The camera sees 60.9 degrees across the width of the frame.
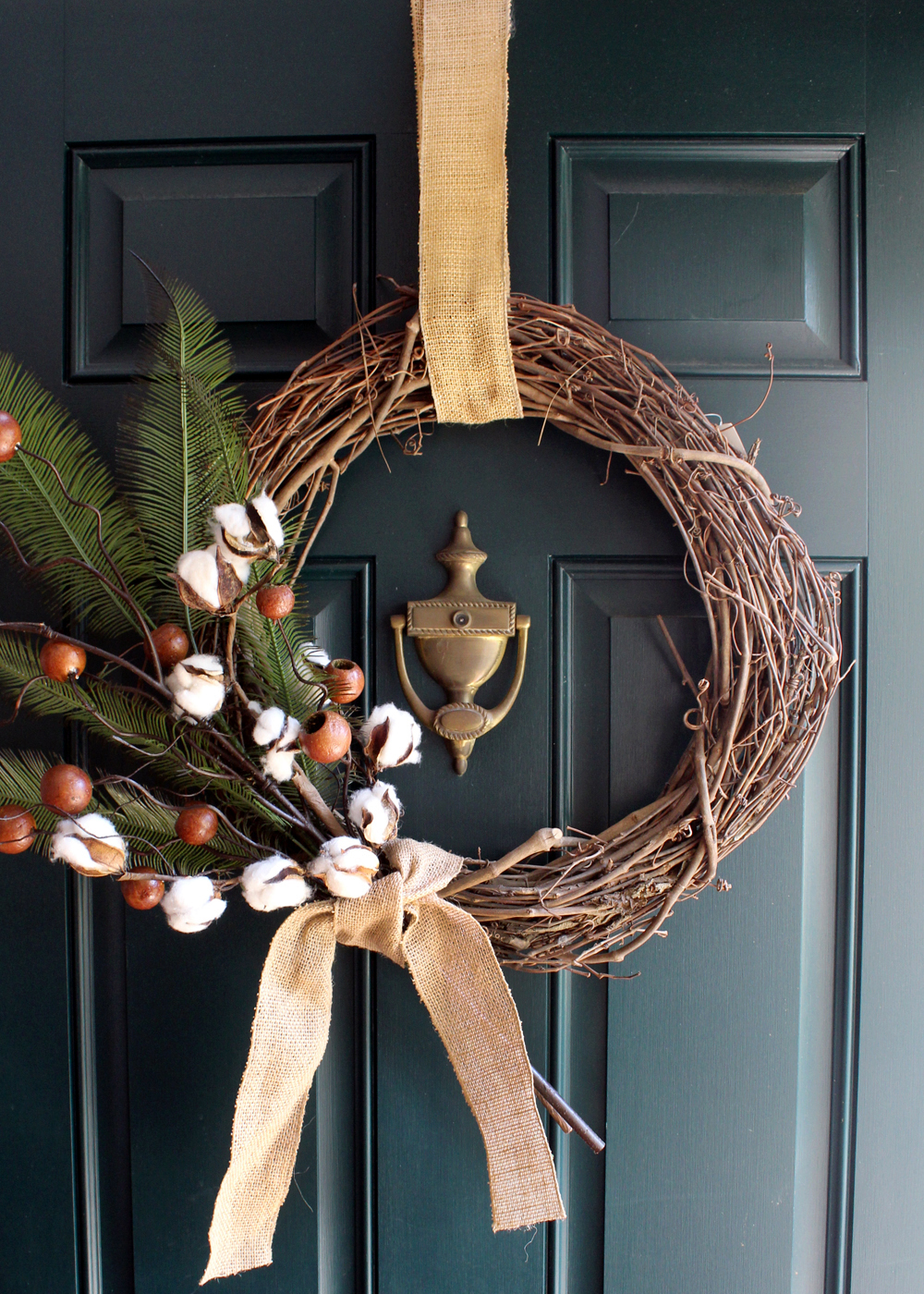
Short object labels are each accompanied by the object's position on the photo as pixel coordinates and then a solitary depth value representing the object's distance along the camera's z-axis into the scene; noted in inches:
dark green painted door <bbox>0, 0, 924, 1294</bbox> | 28.0
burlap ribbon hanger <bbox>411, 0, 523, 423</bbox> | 25.2
